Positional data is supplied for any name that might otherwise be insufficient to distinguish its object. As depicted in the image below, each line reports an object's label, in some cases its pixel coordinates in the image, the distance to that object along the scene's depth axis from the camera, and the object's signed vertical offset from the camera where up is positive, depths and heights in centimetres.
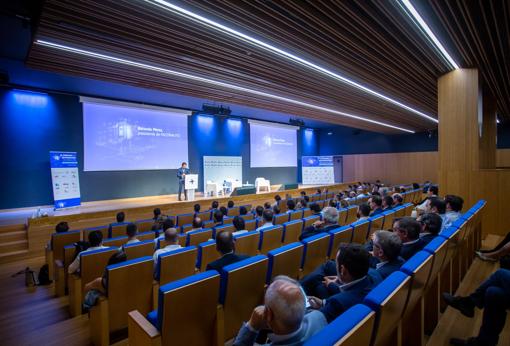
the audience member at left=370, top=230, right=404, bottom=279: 194 -63
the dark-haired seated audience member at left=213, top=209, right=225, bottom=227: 462 -85
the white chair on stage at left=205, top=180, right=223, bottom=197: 1075 -77
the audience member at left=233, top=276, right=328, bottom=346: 112 -64
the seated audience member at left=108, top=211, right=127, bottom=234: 512 -96
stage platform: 666 -105
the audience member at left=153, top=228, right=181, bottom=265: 301 -84
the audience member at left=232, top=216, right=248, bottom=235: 382 -78
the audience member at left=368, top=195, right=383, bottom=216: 514 -76
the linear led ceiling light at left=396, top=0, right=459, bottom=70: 341 +211
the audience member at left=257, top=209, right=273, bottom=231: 430 -79
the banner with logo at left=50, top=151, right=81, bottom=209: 788 -17
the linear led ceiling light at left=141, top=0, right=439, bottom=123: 349 +215
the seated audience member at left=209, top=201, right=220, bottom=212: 672 -90
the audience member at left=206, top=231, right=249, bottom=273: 229 -75
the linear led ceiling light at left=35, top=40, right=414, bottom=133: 444 +216
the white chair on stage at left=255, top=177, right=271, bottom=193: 1207 -70
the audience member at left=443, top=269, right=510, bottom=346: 186 -107
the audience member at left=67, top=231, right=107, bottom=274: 315 -83
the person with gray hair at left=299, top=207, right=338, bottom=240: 342 -76
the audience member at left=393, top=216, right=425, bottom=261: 244 -68
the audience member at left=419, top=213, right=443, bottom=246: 269 -64
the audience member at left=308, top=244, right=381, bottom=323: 143 -69
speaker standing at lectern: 942 -15
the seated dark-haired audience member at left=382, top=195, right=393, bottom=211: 527 -71
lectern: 930 -51
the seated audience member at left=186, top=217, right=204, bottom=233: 449 -93
